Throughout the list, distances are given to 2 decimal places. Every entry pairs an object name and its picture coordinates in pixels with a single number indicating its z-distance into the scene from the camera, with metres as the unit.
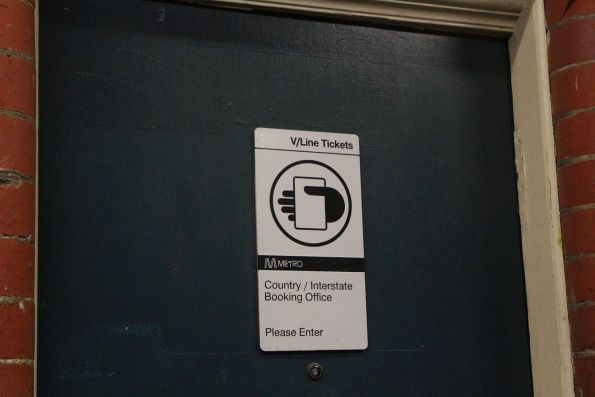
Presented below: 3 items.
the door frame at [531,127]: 2.21
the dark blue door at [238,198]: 1.97
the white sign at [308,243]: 2.09
